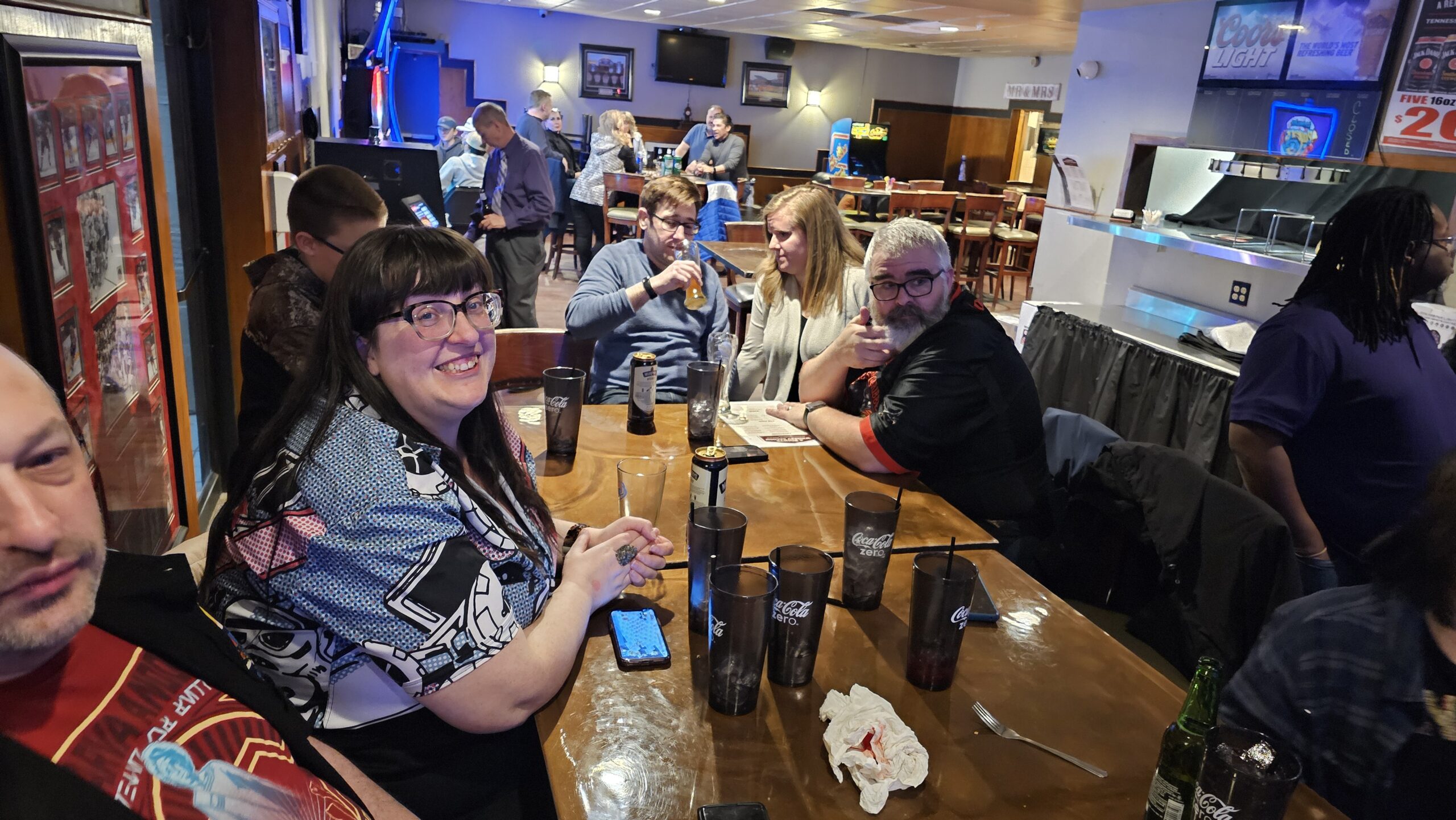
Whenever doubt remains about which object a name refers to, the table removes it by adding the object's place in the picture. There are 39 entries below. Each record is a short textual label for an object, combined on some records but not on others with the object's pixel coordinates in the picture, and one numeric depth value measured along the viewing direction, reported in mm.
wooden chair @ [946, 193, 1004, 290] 8750
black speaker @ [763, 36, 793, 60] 13914
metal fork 1175
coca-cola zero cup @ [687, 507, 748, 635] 1365
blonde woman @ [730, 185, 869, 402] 3111
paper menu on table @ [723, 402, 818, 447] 2297
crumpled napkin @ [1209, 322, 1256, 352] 4055
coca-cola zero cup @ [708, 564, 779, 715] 1098
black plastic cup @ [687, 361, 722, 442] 2156
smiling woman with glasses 1114
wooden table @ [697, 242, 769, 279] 5020
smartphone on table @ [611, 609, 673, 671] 1282
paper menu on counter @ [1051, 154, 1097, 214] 5793
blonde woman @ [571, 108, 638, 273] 8430
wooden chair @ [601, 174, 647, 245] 7766
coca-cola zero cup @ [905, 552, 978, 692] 1201
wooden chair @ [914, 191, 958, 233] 9320
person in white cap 8164
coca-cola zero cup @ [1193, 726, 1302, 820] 928
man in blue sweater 2934
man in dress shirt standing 5680
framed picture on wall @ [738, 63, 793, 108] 14188
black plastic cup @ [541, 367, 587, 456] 2004
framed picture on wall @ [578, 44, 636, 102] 13398
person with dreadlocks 2223
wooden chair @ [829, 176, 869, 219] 10344
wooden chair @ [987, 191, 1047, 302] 9000
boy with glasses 2104
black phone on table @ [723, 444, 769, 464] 2135
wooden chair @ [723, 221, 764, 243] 6207
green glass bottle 1020
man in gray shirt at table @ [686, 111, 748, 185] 9141
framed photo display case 1321
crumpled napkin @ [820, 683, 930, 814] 1060
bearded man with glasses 2078
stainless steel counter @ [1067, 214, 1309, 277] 4070
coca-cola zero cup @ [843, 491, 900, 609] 1424
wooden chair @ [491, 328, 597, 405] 2730
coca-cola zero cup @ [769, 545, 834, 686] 1189
